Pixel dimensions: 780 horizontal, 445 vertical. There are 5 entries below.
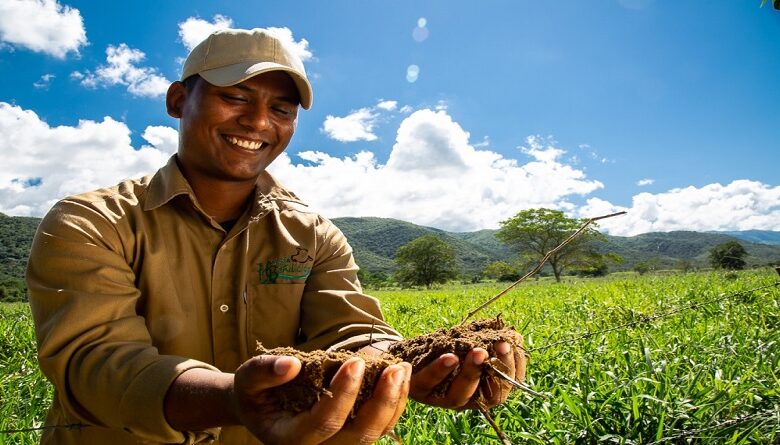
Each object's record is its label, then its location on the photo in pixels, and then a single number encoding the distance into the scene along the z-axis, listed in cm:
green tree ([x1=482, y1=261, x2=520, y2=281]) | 5937
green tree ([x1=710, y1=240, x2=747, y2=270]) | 5453
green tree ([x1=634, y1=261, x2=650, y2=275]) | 6382
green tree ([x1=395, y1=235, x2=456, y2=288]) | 7194
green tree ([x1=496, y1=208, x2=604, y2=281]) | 6131
